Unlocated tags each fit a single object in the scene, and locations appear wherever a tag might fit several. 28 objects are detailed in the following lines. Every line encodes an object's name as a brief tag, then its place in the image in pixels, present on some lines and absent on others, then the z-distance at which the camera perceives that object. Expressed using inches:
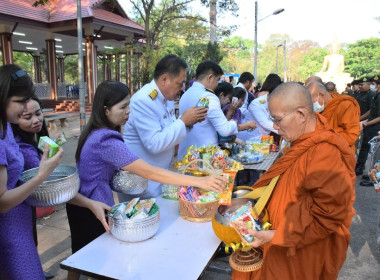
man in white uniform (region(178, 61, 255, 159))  117.8
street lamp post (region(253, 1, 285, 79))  653.9
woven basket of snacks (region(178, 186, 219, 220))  74.0
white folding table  55.0
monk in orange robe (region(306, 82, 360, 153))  132.6
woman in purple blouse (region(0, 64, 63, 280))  52.3
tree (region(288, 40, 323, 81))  2234.3
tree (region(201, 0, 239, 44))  492.4
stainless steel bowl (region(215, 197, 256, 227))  68.9
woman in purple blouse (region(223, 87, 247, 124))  151.1
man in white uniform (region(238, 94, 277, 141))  171.5
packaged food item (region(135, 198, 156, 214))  66.9
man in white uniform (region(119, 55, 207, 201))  86.6
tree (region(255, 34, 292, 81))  2336.4
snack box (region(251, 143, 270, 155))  148.7
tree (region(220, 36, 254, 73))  1845.0
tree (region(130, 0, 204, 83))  364.5
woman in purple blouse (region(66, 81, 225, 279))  68.0
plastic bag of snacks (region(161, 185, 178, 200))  91.4
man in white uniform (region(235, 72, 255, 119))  265.7
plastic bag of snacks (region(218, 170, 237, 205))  64.5
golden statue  1040.9
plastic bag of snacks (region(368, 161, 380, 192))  93.6
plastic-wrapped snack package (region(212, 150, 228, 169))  102.2
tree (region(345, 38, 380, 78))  1834.0
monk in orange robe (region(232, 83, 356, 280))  54.2
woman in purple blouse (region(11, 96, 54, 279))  65.4
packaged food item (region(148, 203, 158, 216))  66.7
